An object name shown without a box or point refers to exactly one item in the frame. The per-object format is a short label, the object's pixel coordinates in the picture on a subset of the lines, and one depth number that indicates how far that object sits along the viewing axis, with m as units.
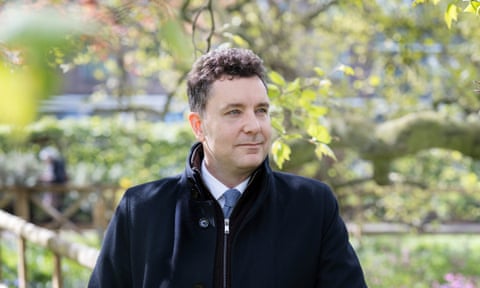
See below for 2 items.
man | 1.86
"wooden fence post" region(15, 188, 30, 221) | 11.80
